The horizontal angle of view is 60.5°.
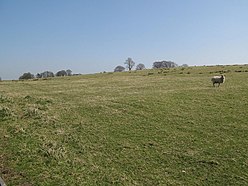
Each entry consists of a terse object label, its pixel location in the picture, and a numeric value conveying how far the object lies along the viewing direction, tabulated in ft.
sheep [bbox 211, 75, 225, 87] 69.45
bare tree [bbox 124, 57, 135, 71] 356.27
